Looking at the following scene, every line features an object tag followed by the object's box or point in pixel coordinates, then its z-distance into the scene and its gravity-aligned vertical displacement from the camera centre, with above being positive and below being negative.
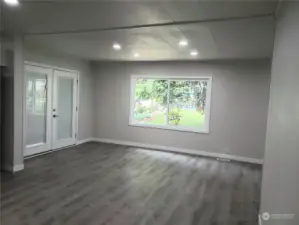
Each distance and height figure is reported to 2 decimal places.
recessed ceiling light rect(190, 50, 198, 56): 5.19 +1.04
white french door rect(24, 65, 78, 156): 5.55 -0.33
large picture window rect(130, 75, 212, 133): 6.63 -0.05
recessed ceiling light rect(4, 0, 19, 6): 2.68 +1.00
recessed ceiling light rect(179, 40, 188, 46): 4.21 +1.02
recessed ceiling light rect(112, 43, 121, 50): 4.75 +1.02
